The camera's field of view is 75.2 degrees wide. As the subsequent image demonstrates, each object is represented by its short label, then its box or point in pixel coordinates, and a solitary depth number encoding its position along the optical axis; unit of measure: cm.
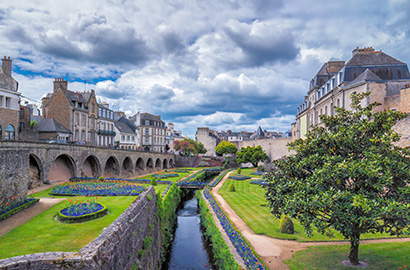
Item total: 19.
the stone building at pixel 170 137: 9434
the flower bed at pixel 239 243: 1041
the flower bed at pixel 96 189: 2212
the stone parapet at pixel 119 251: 581
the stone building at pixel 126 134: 5953
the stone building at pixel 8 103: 2791
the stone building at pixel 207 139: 10406
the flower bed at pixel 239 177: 4258
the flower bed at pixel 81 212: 1277
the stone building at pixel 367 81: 2483
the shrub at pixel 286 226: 1500
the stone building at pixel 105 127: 4845
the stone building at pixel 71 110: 4000
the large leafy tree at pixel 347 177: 813
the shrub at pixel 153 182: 3117
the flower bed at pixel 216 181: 3536
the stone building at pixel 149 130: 6994
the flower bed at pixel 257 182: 3632
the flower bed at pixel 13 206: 1346
